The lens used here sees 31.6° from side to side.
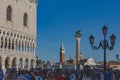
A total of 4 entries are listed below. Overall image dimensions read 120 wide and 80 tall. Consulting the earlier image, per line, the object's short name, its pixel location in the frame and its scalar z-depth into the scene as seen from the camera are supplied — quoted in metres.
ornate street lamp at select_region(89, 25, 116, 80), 10.50
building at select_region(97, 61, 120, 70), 54.29
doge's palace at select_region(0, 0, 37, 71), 27.75
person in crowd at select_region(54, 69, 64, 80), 8.21
